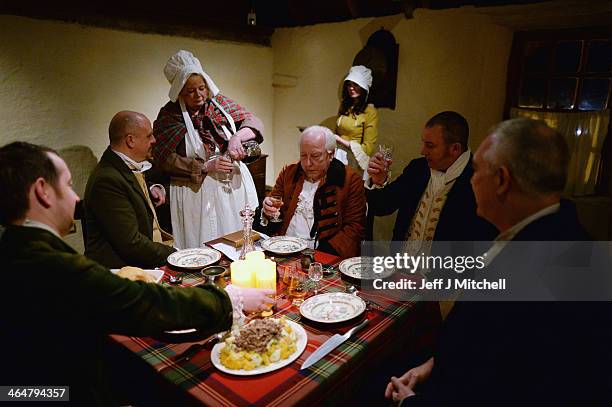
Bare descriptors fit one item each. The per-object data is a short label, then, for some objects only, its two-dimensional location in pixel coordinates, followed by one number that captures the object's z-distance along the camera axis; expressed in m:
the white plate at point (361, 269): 2.12
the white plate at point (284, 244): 2.51
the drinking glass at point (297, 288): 1.91
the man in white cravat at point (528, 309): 1.27
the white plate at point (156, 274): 2.01
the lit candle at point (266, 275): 1.83
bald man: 2.38
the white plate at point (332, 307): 1.73
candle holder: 2.30
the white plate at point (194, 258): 2.25
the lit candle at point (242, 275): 1.82
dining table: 1.31
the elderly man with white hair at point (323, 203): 2.93
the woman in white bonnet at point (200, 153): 3.38
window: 3.87
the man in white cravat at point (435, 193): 2.61
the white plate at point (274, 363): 1.39
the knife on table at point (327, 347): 1.45
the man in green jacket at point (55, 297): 1.18
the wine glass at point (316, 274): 2.01
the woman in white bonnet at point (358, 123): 4.61
